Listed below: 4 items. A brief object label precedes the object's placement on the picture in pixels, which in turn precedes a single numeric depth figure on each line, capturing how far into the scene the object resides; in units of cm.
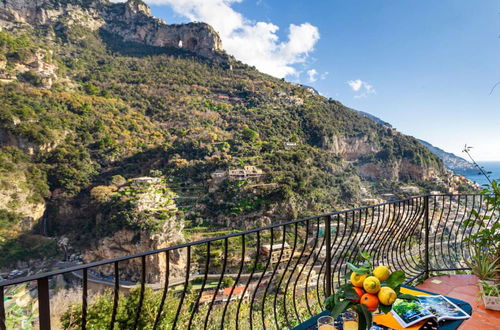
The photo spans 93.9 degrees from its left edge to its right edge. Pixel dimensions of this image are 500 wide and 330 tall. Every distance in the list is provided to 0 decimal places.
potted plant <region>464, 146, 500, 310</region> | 204
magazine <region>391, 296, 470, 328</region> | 100
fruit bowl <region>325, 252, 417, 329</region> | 66
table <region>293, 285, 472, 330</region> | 97
